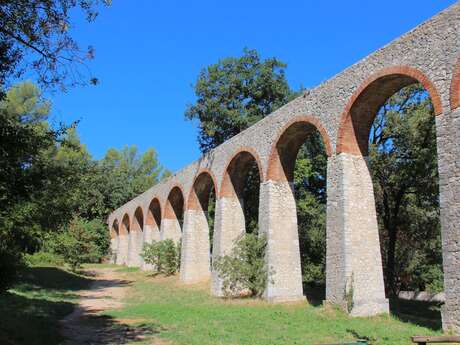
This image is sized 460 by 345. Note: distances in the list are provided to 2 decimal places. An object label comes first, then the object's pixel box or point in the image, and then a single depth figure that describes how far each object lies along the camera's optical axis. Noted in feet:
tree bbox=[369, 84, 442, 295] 49.19
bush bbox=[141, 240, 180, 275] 75.82
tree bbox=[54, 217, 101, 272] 74.45
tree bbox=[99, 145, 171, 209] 136.56
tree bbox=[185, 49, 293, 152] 87.61
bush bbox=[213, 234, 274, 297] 44.85
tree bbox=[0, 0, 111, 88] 21.45
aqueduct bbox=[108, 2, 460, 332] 27.84
